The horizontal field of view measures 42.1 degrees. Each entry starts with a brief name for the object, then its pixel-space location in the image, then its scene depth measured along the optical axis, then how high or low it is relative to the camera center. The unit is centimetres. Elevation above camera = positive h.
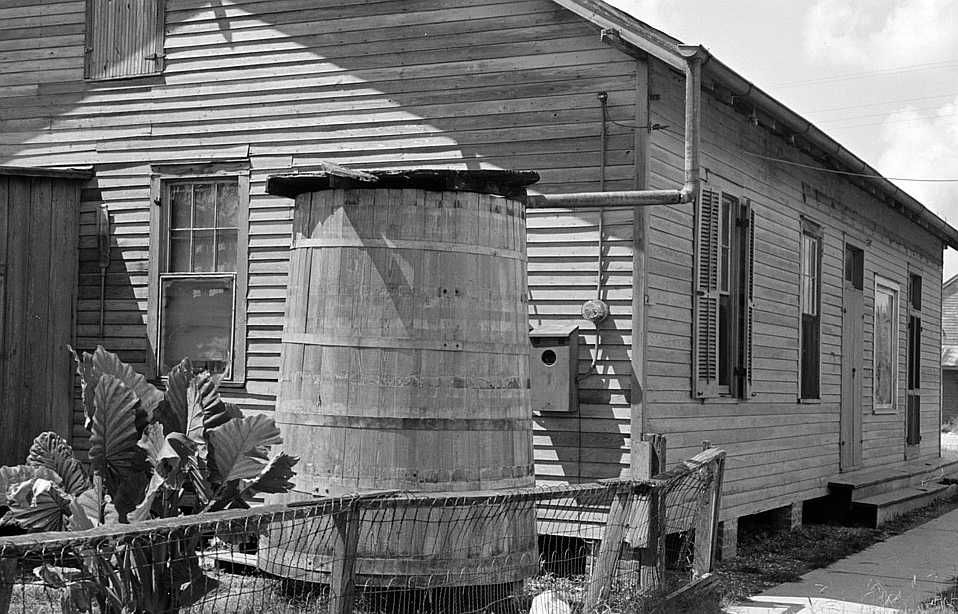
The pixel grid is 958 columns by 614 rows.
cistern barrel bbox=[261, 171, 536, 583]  685 +3
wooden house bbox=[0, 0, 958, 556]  951 +168
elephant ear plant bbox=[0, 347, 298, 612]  567 -52
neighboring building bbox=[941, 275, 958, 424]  3795 +59
